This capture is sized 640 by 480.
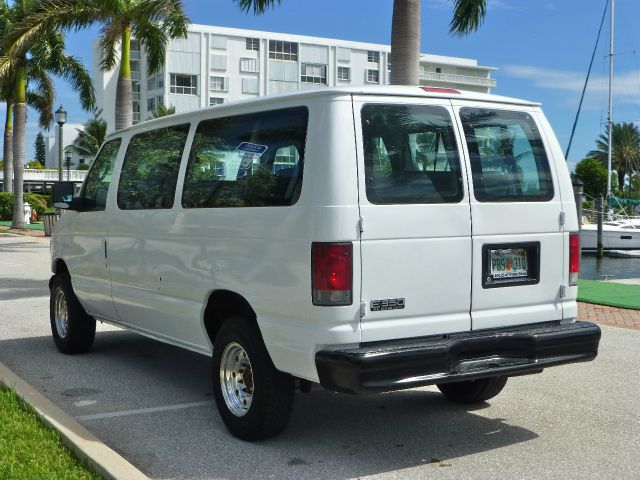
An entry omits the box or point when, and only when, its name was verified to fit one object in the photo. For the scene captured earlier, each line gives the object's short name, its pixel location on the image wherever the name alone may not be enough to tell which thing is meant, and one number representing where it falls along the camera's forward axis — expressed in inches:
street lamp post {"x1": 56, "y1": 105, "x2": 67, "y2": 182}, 1300.4
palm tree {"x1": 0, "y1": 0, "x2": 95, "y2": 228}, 1342.0
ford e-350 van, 191.0
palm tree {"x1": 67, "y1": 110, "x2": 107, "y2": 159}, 2987.2
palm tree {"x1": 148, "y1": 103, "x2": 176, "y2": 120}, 2316.7
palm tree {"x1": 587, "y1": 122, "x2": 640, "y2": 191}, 3666.3
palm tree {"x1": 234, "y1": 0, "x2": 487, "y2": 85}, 493.7
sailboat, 1430.9
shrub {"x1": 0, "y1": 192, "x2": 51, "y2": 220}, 1780.3
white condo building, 3090.6
